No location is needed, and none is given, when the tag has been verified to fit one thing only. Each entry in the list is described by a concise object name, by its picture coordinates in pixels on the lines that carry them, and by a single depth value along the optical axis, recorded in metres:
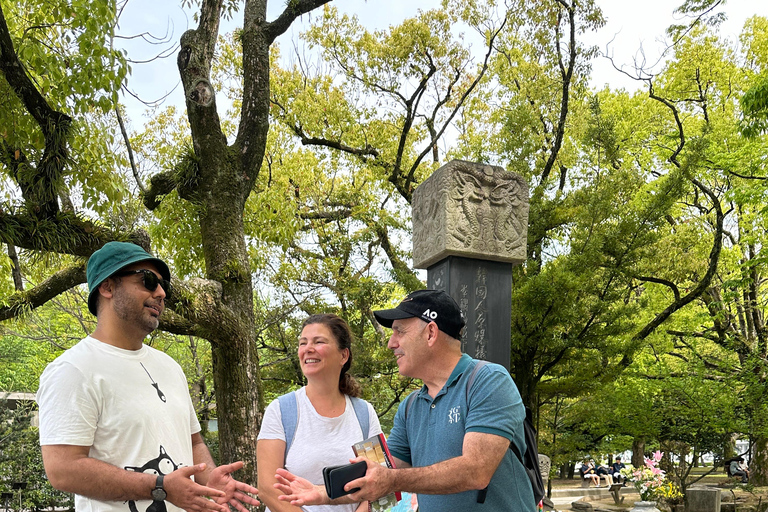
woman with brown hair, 2.54
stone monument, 6.63
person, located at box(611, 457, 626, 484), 22.89
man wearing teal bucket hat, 1.92
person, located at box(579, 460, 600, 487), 22.89
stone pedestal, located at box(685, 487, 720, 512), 12.06
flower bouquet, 9.84
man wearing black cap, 1.84
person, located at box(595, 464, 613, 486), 24.60
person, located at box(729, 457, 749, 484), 19.86
